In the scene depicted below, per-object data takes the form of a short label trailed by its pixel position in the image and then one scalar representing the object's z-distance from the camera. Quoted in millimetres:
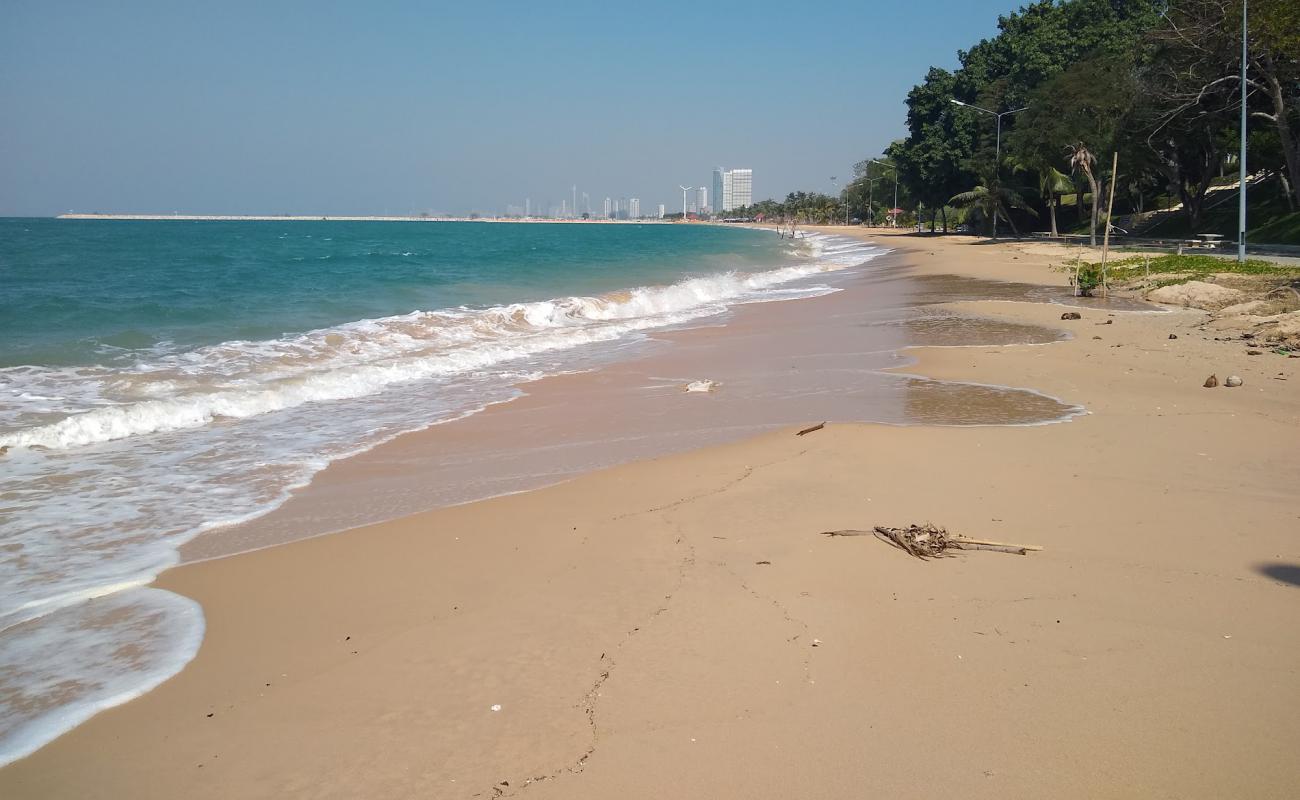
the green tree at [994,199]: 50188
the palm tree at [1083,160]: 38844
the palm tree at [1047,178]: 43406
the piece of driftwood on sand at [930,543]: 4895
